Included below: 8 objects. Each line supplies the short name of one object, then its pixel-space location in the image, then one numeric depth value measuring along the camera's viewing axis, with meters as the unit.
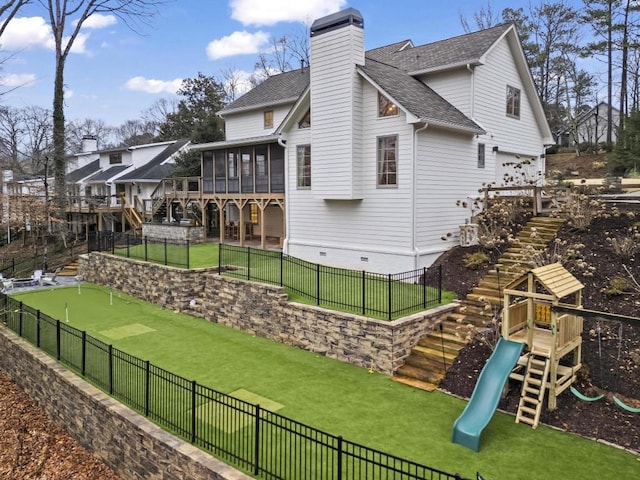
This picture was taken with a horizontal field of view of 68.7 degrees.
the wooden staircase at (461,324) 10.18
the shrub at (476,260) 14.23
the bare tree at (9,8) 15.00
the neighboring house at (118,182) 32.53
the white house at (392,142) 15.20
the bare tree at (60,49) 26.26
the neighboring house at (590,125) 45.08
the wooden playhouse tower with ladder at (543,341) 8.23
